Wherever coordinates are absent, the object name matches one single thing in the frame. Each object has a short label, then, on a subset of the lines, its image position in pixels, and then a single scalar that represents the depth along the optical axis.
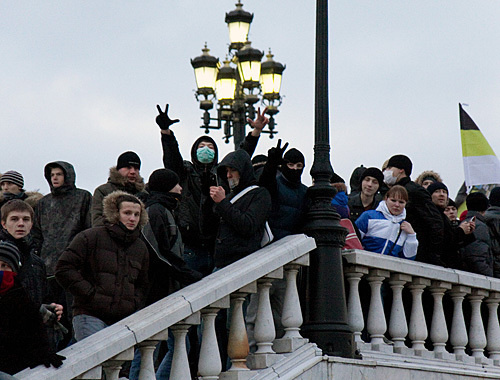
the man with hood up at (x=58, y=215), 21.06
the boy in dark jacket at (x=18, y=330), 13.38
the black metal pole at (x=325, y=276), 17.92
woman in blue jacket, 20.27
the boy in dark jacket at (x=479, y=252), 22.47
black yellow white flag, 27.53
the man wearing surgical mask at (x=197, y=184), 19.41
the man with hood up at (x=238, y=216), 17.31
